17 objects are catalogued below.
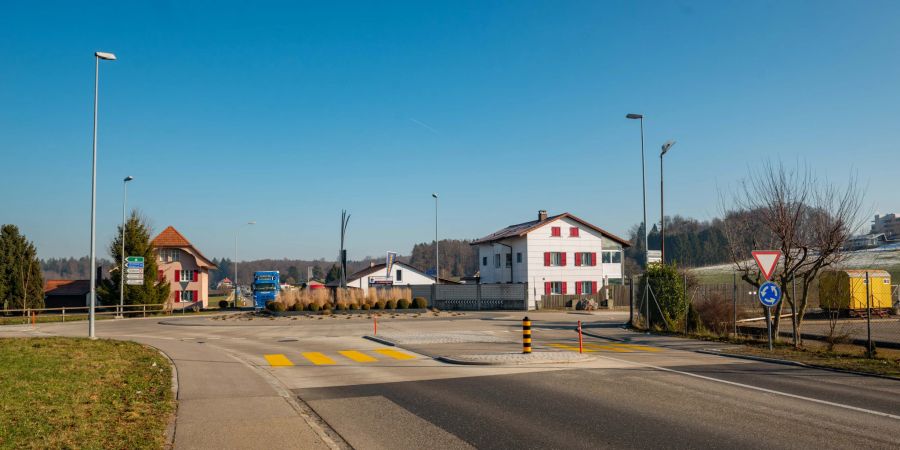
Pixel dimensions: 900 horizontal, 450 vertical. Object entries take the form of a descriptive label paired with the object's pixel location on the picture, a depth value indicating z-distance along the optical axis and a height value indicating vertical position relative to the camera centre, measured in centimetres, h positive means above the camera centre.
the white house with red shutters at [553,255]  5744 +90
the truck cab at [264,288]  5444 -186
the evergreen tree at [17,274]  5047 -51
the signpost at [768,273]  1741 -27
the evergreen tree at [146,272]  4822 -40
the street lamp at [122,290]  4480 -165
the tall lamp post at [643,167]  2961 +461
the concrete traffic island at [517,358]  1558 -234
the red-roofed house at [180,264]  6494 +28
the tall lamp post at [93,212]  2320 +203
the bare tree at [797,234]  1862 +89
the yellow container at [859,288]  3462 -145
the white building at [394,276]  7854 -131
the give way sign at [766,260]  1766 +10
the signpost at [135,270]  3366 -17
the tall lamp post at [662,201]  2857 +294
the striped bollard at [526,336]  1658 -187
